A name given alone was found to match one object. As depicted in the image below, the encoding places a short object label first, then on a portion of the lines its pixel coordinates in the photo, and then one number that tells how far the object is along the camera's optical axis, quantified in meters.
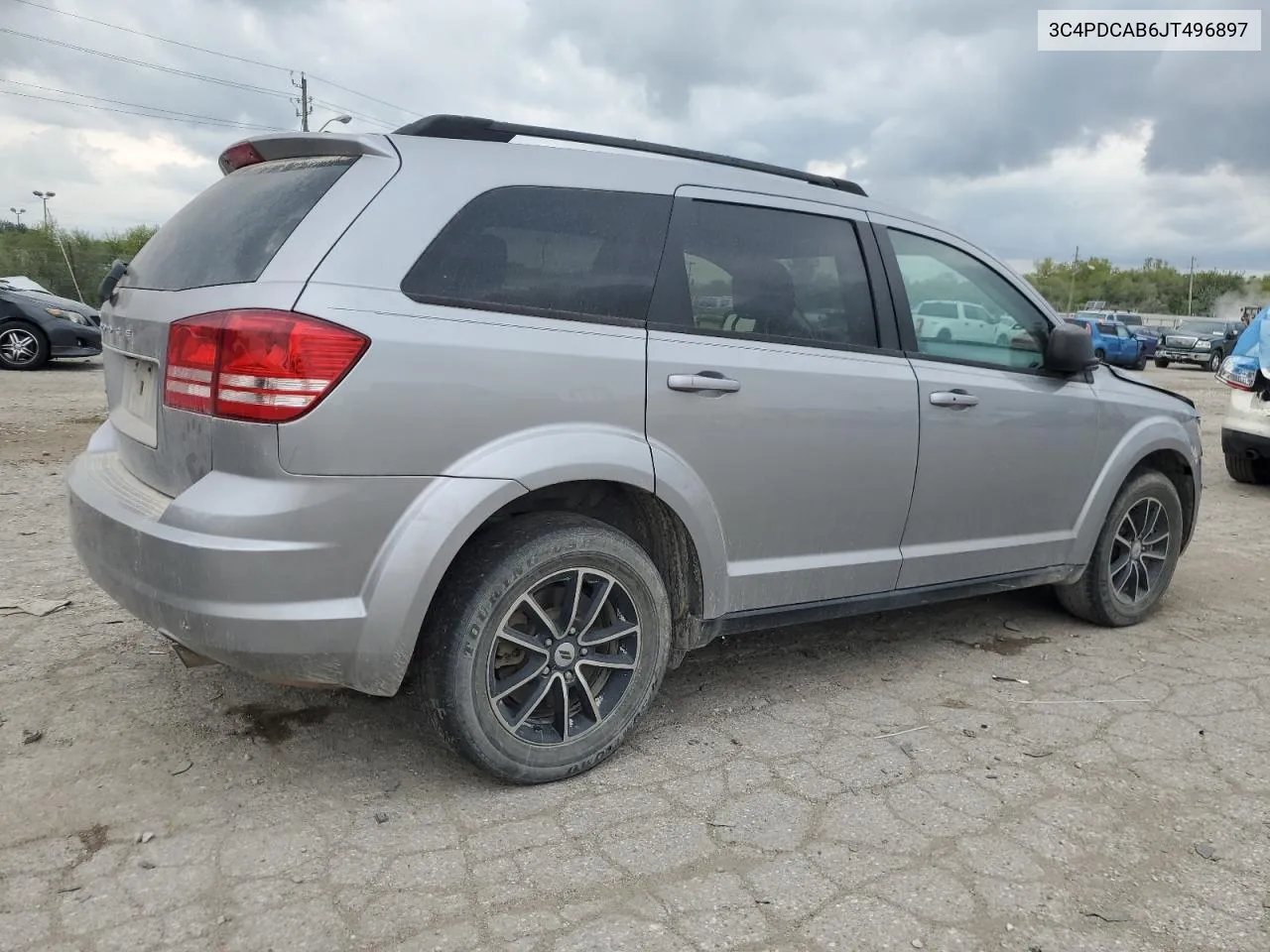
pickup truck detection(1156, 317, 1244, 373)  29.31
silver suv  2.49
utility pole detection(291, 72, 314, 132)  43.69
